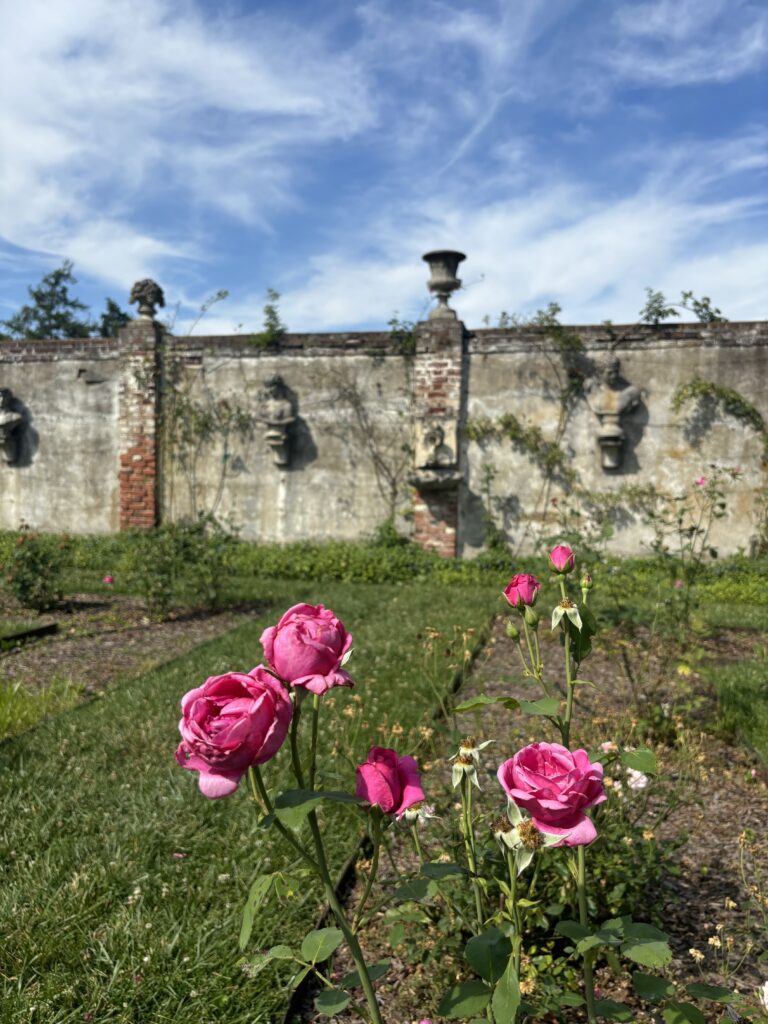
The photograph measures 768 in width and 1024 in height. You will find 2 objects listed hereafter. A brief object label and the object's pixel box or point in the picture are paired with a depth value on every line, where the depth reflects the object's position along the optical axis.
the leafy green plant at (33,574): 6.90
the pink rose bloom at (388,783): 1.16
